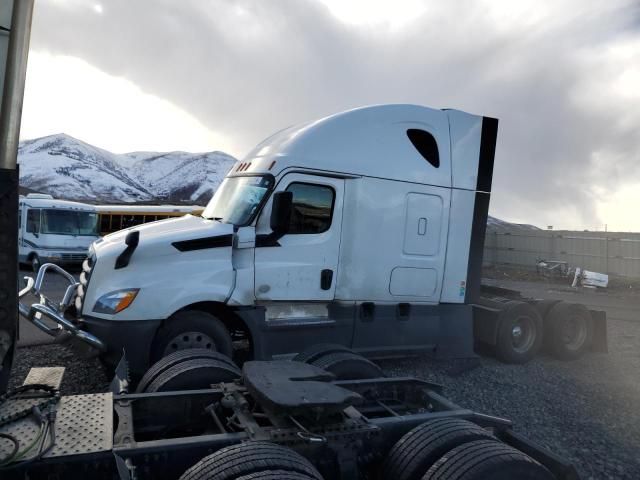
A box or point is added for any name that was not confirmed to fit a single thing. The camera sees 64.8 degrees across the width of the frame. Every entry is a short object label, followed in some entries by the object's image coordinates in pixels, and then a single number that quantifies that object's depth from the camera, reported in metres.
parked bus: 21.25
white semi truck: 5.47
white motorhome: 18.77
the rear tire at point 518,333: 7.89
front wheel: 5.44
